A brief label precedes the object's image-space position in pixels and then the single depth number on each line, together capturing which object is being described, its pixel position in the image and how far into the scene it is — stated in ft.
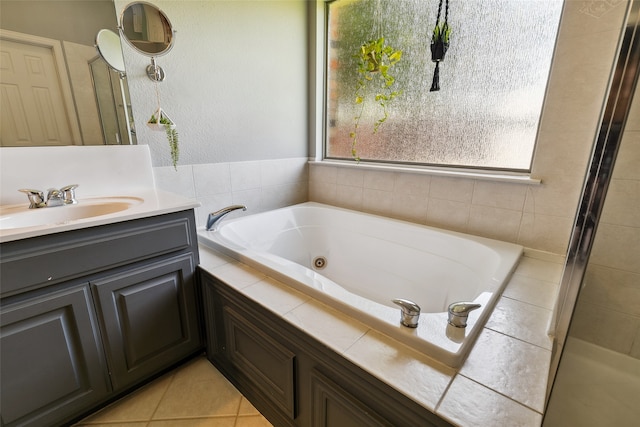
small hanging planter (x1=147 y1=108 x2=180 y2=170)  4.77
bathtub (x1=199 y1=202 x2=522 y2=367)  2.91
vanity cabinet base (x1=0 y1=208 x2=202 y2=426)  2.94
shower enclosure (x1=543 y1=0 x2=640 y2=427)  2.20
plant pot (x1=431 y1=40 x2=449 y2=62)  5.15
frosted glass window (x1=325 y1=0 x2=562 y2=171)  4.71
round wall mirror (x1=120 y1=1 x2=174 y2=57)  4.41
